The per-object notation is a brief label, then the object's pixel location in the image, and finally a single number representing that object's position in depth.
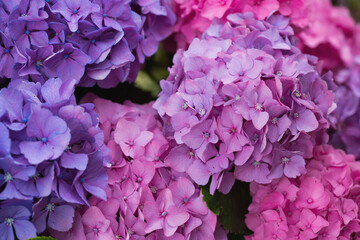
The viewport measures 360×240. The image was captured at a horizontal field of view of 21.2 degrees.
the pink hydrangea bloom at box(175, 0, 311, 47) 0.99
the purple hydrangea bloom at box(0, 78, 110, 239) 0.83
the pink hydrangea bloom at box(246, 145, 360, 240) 0.92
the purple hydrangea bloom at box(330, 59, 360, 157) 1.11
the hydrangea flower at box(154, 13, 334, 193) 0.89
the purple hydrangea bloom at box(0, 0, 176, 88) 0.90
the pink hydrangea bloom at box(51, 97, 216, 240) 0.89
